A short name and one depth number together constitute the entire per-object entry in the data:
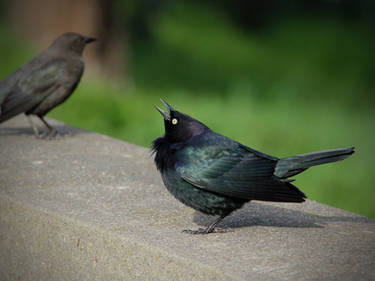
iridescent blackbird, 6.46
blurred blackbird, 10.78
